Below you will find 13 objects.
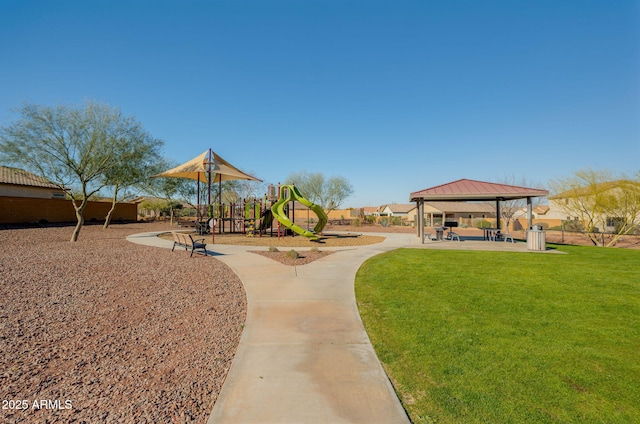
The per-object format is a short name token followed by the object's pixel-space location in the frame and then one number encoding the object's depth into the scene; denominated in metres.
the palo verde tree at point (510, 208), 32.19
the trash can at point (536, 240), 14.56
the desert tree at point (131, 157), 17.33
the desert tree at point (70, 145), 14.84
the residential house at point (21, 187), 27.27
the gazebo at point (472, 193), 16.11
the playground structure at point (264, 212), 17.94
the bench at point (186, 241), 11.56
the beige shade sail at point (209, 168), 21.05
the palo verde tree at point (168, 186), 27.31
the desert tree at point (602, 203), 20.72
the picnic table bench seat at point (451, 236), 19.50
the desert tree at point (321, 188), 54.28
